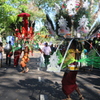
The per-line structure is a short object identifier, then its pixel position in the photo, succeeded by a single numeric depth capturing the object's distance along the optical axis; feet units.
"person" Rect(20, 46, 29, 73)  29.59
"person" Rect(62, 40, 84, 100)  15.29
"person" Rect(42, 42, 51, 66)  36.37
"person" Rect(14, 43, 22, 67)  37.43
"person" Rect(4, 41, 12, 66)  39.06
